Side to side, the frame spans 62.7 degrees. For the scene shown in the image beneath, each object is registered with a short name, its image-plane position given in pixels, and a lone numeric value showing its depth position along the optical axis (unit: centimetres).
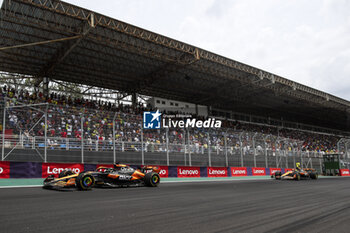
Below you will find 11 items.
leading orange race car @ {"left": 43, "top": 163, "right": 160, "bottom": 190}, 1001
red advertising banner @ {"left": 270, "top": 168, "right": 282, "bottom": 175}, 2438
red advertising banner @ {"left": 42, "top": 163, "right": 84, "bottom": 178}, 1381
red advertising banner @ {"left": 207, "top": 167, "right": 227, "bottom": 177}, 2070
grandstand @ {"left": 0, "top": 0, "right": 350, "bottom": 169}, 1505
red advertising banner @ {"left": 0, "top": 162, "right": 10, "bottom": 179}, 1258
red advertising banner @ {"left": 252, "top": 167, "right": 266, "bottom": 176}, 2325
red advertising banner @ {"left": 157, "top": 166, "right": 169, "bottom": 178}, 1814
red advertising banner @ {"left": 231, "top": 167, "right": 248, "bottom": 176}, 2211
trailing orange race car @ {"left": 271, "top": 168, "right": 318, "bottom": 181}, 1986
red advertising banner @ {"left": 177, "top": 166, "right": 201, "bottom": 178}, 1909
